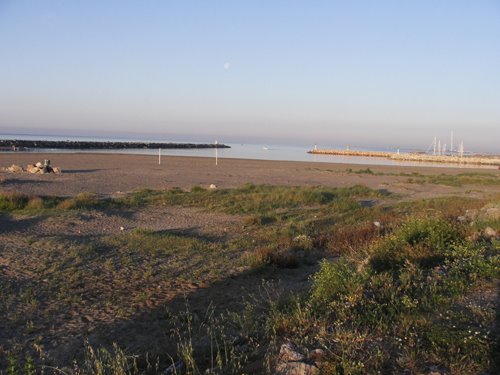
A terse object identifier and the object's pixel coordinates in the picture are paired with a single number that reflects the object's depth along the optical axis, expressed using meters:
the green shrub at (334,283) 5.79
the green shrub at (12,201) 15.29
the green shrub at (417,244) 7.81
